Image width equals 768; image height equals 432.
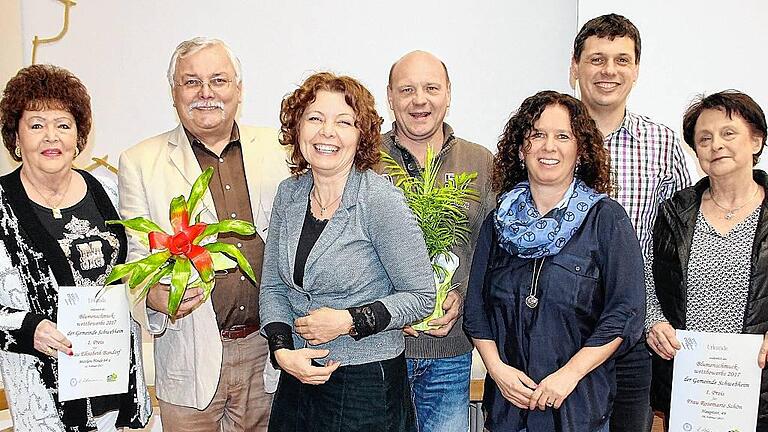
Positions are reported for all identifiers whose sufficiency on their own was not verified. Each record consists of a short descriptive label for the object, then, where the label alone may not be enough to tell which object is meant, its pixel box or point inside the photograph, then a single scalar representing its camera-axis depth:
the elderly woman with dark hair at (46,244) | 2.36
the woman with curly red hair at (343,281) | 2.16
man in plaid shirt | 2.65
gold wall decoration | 4.49
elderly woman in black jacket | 2.38
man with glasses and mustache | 2.59
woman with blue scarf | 2.22
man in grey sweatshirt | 2.74
